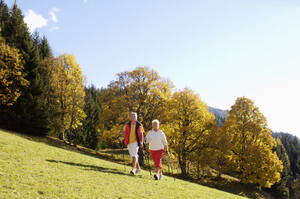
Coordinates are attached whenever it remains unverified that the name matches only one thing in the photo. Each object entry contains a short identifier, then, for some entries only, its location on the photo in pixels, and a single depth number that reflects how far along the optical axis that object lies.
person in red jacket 9.85
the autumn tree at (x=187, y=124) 27.93
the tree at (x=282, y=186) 55.72
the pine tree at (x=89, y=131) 50.88
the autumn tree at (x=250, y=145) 27.97
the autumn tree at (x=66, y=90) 33.19
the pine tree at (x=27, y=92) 27.66
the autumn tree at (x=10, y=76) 24.92
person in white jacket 9.61
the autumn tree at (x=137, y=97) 26.94
